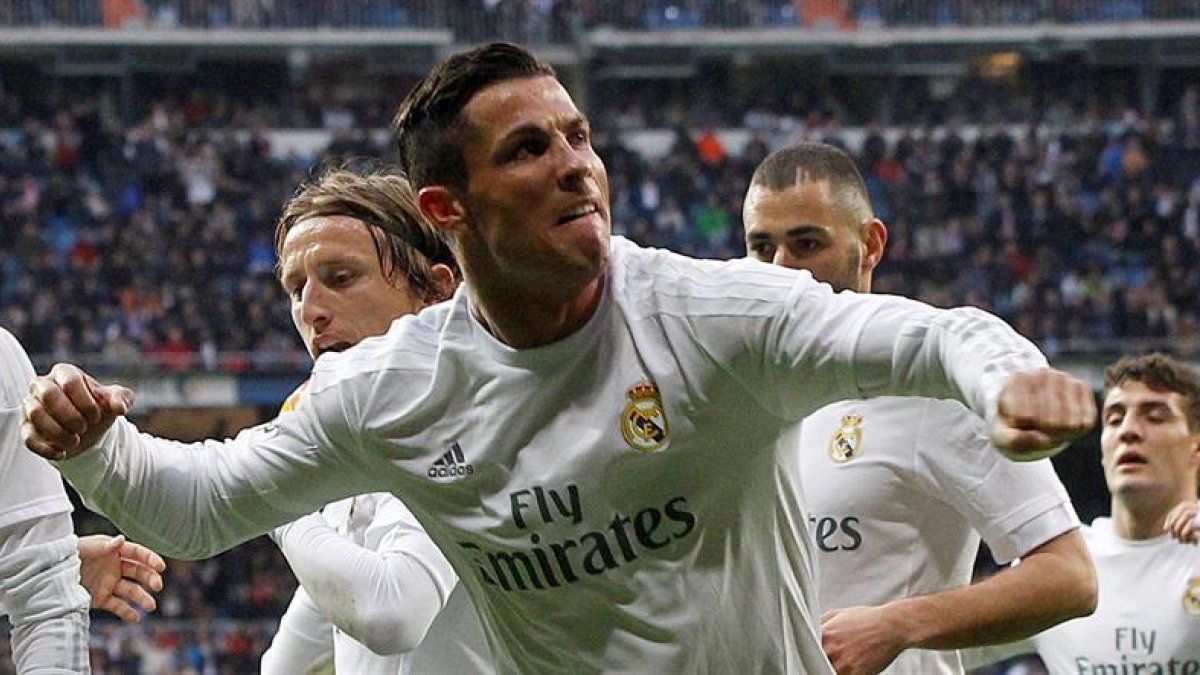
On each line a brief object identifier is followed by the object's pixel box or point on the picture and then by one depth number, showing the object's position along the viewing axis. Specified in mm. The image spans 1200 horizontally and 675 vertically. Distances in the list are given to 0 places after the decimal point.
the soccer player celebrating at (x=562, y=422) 6297
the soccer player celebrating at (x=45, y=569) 9258
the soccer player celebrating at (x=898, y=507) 7410
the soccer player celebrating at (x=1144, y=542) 12375
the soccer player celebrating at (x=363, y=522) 7504
